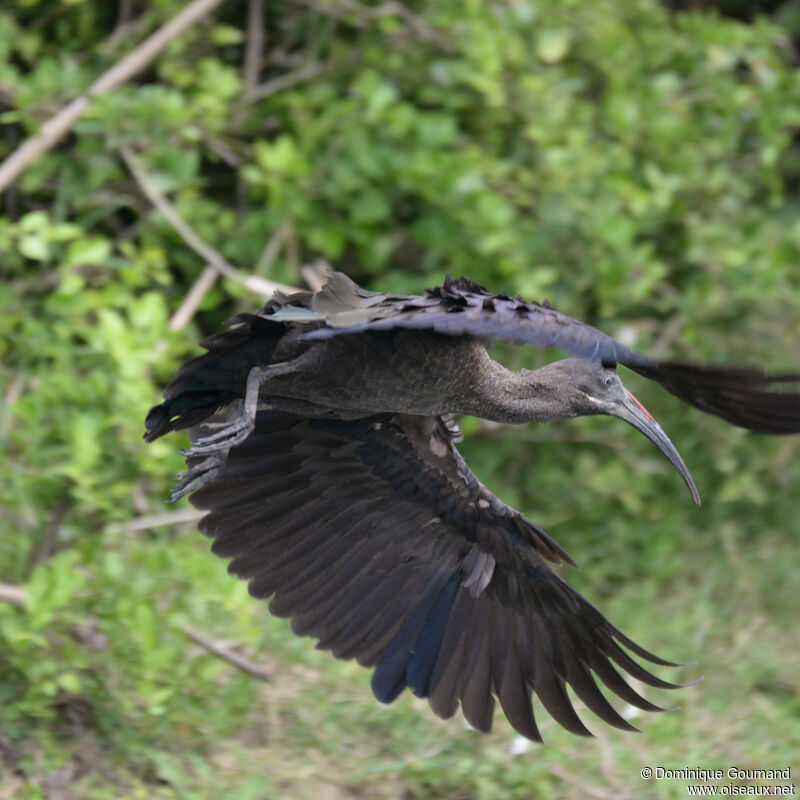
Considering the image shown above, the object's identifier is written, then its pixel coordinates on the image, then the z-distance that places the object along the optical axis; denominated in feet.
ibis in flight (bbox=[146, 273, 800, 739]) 24.53
